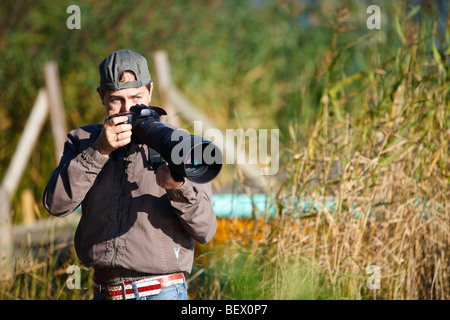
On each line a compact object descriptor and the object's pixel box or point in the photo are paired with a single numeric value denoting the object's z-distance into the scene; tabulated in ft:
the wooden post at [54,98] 37.37
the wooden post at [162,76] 33.83
